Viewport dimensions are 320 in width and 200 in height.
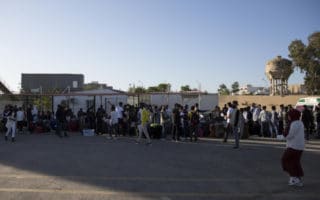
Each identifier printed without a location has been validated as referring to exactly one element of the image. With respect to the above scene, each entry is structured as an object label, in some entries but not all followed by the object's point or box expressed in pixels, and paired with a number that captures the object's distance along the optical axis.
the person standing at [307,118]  12.73
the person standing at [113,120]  13.48
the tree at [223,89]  65.92
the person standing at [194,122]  12.55
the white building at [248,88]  69.39
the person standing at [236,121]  10.44
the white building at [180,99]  21.80
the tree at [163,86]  52.69
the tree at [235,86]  75.33
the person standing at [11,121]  12.65
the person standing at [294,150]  6.07
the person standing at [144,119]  11.47
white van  18.23
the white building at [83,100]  19.97
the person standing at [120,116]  13.81
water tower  40.27
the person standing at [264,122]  13.93
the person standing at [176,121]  12.63
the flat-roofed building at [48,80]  51.53
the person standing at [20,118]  15.65
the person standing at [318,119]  13.50
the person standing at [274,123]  13.73
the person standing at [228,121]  10.95
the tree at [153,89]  52.98
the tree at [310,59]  35.33
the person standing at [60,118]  13.81
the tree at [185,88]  54.11
